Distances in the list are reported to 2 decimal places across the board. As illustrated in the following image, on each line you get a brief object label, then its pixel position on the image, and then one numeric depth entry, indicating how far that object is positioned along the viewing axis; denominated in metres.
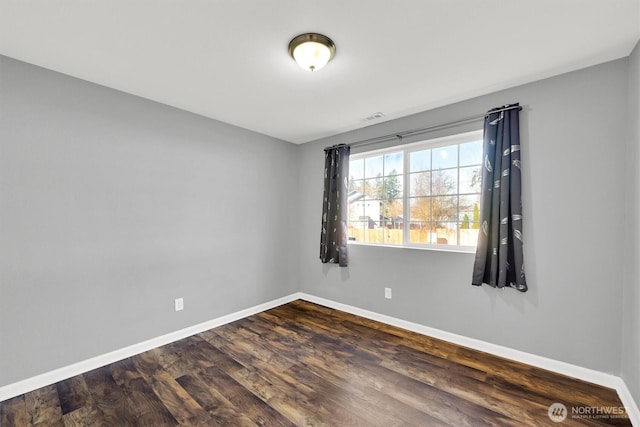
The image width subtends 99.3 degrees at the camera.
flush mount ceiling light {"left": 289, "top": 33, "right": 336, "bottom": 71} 1.78
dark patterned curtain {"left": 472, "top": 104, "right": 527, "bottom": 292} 2.39
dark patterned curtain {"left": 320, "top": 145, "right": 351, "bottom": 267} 3.68
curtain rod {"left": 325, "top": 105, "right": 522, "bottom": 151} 2.51
